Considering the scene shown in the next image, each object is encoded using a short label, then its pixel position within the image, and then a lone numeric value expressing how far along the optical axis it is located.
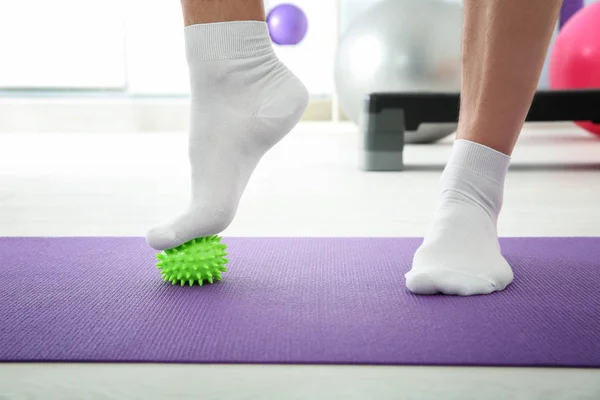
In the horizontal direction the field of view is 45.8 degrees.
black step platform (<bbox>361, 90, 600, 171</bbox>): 2.37
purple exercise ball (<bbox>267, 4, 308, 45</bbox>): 4.27
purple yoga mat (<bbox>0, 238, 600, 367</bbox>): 0.70
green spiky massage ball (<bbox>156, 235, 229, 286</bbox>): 0.98
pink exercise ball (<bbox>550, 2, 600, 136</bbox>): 3.09
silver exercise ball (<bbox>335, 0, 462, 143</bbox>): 3.01
